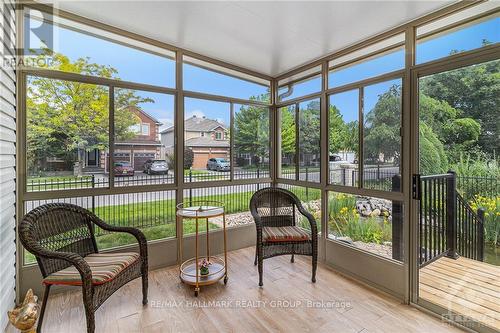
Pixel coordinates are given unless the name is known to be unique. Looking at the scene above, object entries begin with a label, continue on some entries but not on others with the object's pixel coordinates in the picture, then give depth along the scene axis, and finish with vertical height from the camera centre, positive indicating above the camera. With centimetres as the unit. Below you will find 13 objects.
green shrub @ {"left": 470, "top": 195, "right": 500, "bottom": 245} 192 -44
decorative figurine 146 -92
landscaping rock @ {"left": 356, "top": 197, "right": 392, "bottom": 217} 258 -49
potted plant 258 -112
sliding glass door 193 -27
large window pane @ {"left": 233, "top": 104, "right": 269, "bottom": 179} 363 +35
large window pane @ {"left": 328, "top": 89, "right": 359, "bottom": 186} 286 +32
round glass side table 248 -119
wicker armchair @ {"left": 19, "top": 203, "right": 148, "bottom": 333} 173 -72
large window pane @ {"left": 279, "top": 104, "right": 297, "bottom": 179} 373 +37
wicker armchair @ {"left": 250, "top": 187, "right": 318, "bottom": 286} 269 -80
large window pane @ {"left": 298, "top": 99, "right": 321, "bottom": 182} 331 +33
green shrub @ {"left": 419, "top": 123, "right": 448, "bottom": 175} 221 +9
